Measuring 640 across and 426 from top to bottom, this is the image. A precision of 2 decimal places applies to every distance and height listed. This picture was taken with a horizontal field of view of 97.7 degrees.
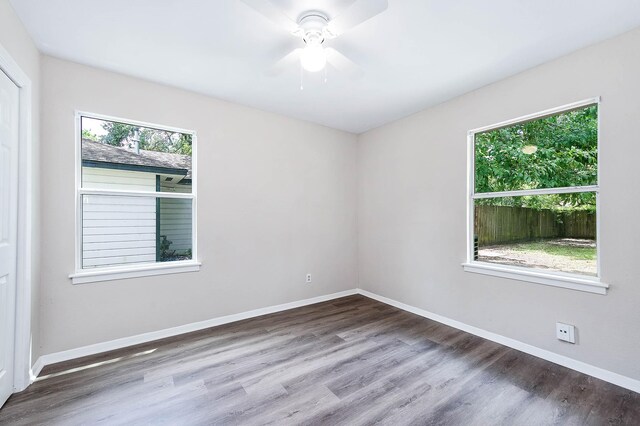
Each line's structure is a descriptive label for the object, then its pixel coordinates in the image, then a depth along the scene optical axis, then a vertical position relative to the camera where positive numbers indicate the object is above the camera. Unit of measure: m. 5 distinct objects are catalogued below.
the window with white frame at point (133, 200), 2.58 +0.15
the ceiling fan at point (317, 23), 1.48 +1.14
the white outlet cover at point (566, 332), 2.27 -0.97
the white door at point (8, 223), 1.81 -0.05
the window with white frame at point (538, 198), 2.28 +0.15
